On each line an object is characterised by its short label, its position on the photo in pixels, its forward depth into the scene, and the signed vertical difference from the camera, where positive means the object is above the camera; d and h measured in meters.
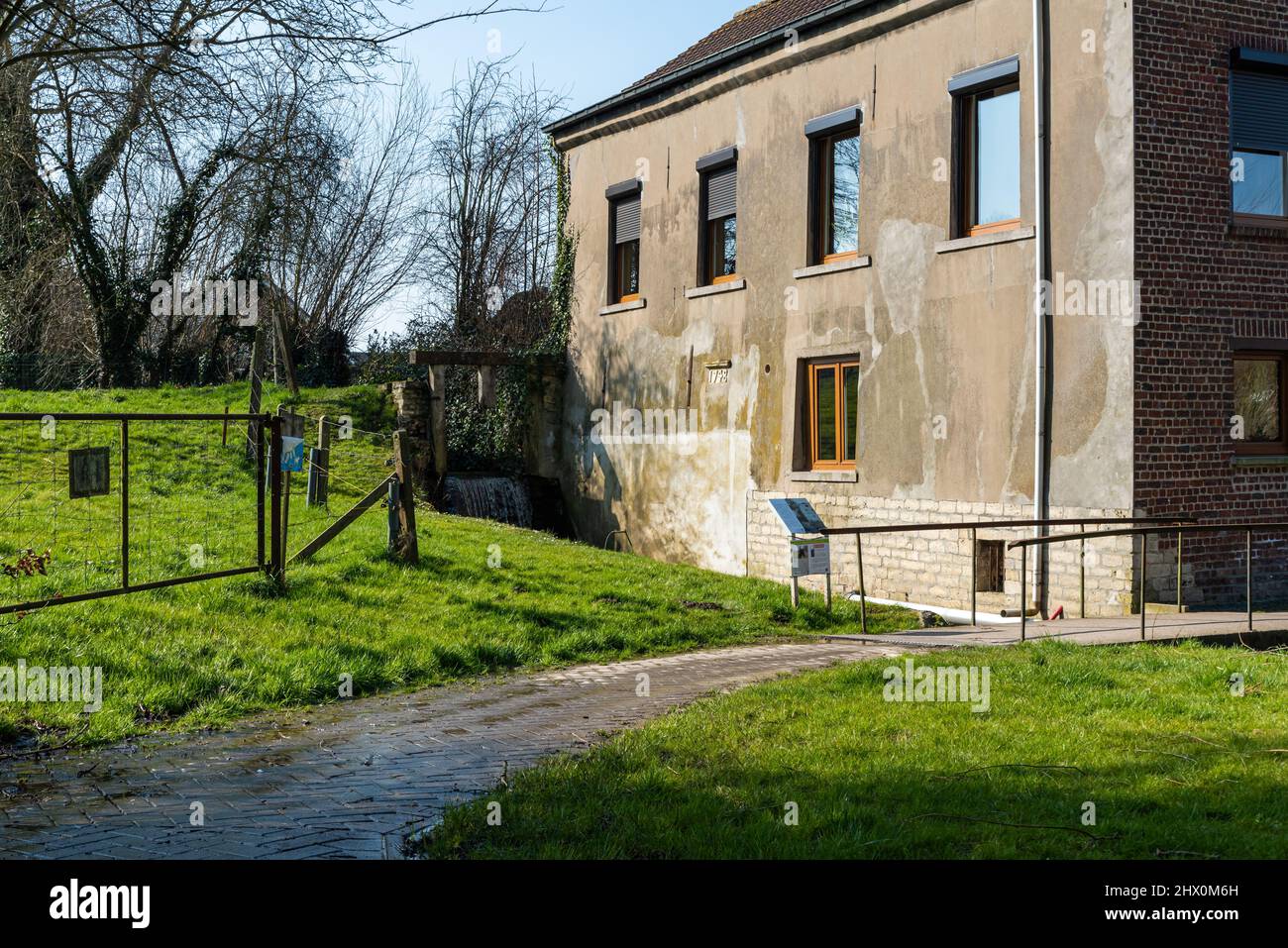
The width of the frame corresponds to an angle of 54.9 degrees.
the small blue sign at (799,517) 13.57 -0.54
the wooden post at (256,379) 18.94 +1.34
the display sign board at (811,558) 13.50 -0.97
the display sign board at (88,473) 8.95 -0.04
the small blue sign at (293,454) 11.53 +0.12
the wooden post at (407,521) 13.31 -0.58
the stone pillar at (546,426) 23.47 +0.80
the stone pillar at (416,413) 21.78 +0.98
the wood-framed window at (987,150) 14.90 +3.94
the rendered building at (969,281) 13.50 +2.37
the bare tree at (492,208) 31.52 +6.71
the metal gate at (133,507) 10.15 -0.50
